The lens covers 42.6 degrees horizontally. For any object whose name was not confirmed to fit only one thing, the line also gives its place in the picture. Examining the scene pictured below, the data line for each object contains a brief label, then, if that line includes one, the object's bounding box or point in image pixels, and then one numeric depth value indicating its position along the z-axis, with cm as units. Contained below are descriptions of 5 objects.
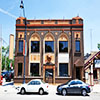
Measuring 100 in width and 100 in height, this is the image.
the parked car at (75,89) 1297
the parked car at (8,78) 2734
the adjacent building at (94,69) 2017
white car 1335
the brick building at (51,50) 2014
